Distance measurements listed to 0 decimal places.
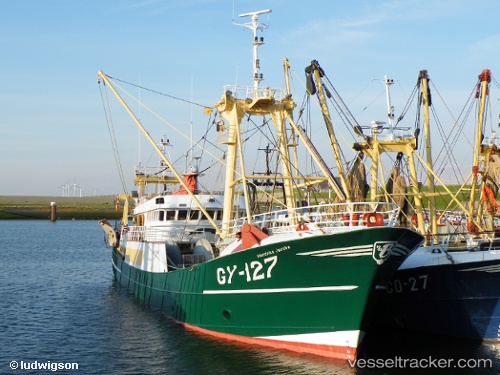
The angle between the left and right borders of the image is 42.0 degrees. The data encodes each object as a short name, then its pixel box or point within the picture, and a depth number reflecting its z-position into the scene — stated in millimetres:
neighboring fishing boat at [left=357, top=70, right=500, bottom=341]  20000
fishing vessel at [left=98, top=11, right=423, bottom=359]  17109
